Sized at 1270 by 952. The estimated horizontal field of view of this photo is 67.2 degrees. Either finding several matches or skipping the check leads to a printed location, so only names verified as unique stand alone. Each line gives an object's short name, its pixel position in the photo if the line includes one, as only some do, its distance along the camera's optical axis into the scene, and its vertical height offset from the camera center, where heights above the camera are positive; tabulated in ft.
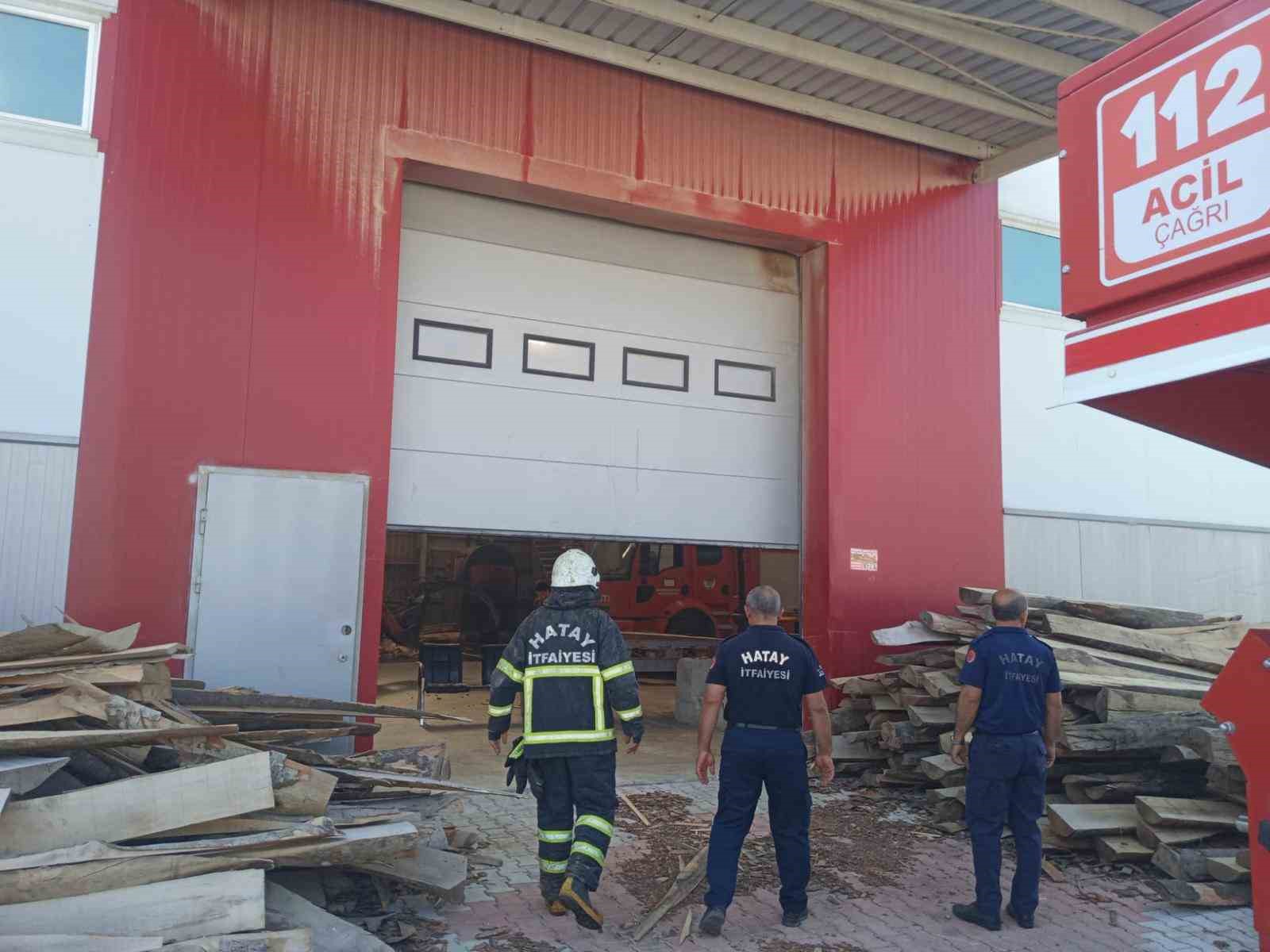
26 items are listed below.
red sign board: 7.57 +3.51
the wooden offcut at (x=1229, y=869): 16.81 -5.24
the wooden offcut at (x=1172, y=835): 17.94 -4.98
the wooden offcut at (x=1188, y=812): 18.12 -4.60
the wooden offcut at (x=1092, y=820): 18.92 -4.99
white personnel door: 22.65 -0.90
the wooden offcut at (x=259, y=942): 11.33 -4.75
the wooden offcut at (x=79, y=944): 10.85 -4.65
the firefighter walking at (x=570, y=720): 15.75 -2.79
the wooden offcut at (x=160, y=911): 11.44 -4.49
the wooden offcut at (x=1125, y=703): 20.56 -2.86
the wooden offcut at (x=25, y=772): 12.42 -3.08
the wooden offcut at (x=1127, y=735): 20.03 -3.47
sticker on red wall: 31.07 +0.07
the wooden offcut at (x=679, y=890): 15.43 -5.85
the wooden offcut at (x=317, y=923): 12.50 -4.99
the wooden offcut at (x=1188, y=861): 17.43 -5.27
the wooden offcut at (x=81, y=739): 12.93 -2.79
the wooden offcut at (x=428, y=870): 14.71 -5.07
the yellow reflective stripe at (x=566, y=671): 16.02 -1.96
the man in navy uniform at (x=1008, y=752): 16.06 -3.15
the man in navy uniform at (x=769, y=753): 15.57 -3.16
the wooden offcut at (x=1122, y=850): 18.47 -5.42
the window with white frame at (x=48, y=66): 21.94 +10.93
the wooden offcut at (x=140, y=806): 12.46 -3.53
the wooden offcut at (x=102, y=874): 11.59 -4.15
